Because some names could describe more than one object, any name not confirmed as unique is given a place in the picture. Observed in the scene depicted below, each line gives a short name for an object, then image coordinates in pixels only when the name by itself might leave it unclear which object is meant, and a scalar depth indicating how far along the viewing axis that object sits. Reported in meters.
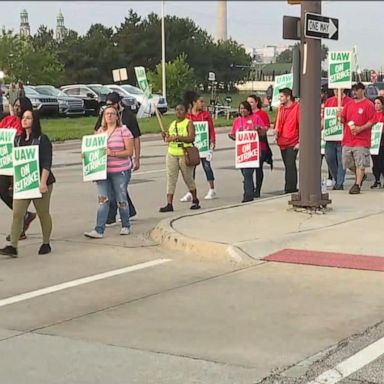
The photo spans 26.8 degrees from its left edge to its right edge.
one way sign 10.59
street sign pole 10.95
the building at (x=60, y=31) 96.75
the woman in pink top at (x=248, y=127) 12.79
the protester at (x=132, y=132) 11.06
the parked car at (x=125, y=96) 38.91
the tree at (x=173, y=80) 53.69
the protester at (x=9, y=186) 10.33
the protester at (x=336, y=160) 13.98
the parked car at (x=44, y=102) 36.75
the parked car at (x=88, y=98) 41.06
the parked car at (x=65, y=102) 38.41
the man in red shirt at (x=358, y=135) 12.96
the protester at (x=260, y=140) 13.22
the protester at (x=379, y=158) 14.59
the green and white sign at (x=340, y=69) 13.54
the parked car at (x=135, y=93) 41.00
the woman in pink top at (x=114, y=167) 10.05
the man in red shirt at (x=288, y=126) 13.04
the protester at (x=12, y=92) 30.12
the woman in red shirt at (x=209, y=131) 13.50
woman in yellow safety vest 12.06
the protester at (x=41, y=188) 9.03
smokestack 98.01
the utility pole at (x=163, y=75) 51.15
